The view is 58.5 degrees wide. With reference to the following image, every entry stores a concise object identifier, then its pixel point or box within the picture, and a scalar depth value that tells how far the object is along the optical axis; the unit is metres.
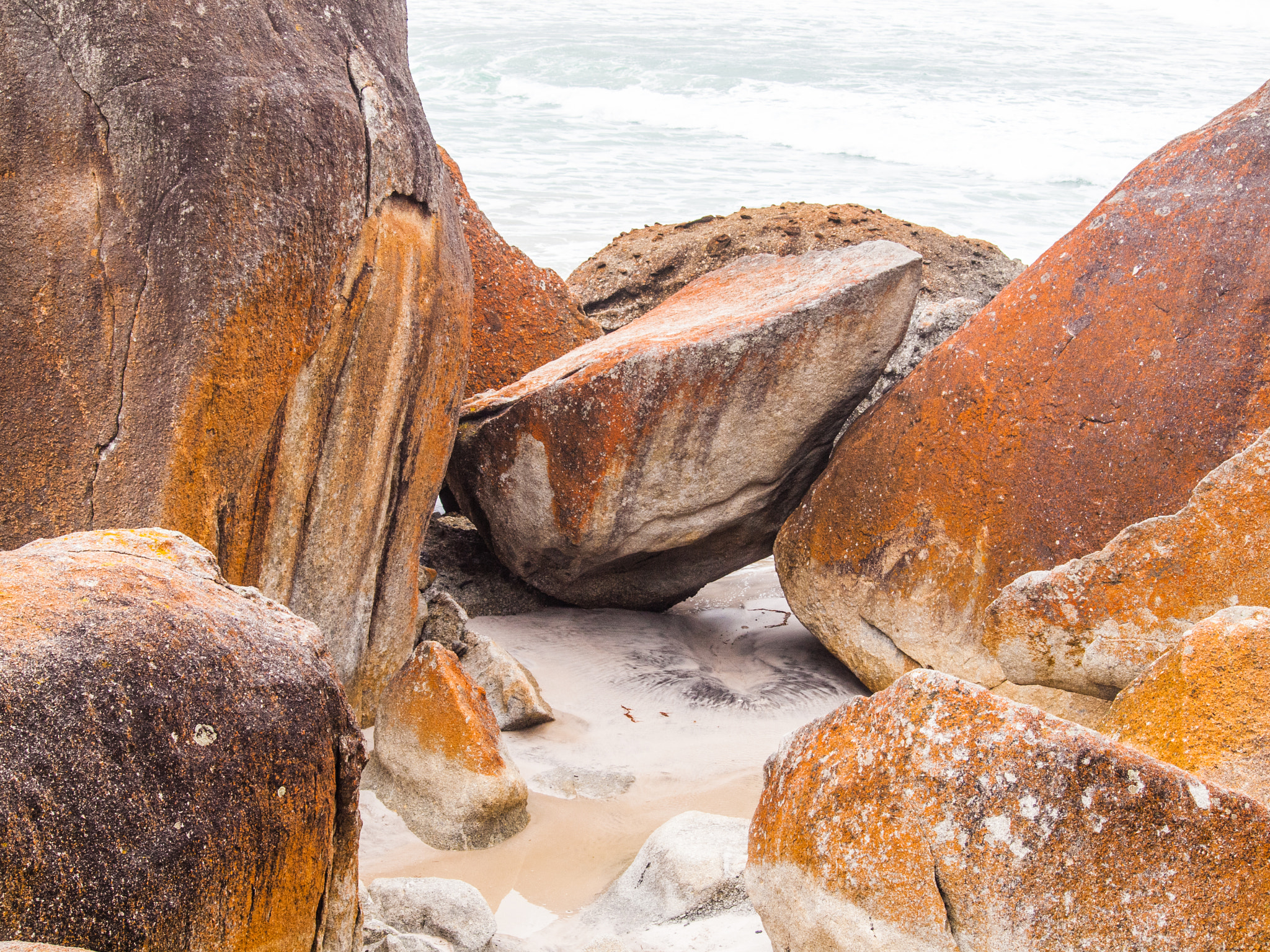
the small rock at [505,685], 3.29
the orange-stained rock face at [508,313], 4.56
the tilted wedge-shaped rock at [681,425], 3.62
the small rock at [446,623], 3.50
